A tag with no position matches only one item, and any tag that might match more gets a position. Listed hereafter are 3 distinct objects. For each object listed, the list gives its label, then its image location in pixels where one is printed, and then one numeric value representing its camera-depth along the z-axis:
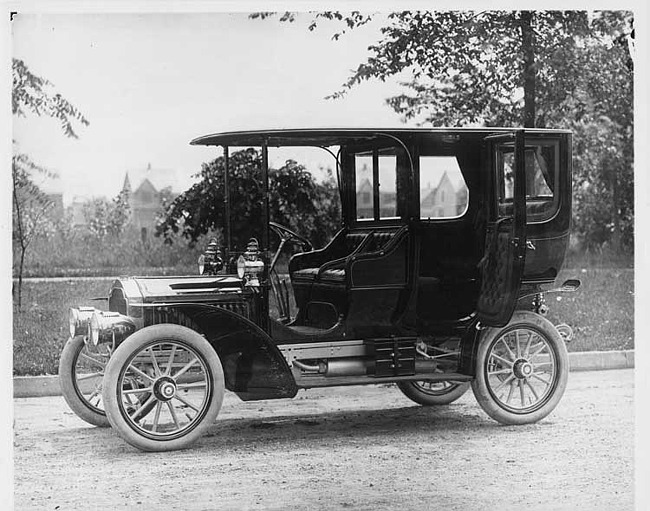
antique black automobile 5.62
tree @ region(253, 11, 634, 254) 6.03
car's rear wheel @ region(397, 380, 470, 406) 6.54
